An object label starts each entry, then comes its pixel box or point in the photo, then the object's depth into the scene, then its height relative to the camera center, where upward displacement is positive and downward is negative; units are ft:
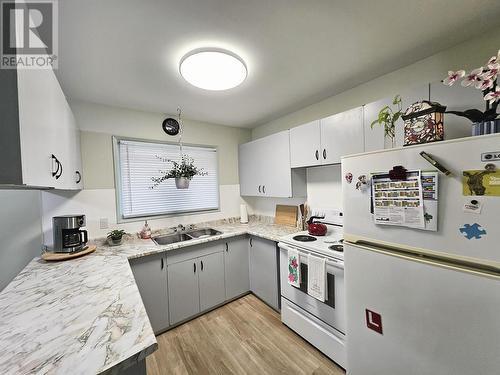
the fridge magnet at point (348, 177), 4.33 +0.09
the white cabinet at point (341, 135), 5.47 +1.40
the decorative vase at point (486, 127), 2.98 +0.79
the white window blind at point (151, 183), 7.57 +0.19
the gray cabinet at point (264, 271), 7.28 -3.47
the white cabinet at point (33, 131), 2.24 +0.85
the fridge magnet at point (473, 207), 2.78 -0.43
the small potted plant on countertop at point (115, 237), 6.66 -1.68
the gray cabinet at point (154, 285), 6.08 -3.18
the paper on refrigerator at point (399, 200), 3.31 -0.38
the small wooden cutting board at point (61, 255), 5.15 -1.79
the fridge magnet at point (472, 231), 2.77 -0.79
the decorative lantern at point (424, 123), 3.53 +1.05
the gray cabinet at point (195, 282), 6.75 -3.55
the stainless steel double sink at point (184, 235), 7.84 -2.13
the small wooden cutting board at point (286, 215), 8.61 -1.48
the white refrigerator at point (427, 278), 2.75 -1.68
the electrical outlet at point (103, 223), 7.03 -1.24
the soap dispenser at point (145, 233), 7.50 -1.76
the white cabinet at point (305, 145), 6.63 +1.35
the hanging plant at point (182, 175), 6.93 +0.42
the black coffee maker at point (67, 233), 5.43 -1.22
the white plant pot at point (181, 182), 6.95 +0.16
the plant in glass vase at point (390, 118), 4.44 +1.45
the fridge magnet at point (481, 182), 2.65 -0.08
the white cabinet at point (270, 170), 7.78 +0.63
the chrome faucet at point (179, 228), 8.42 -1.81
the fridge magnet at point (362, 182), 4.06 -0.03
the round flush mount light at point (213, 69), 4.31 +2.76
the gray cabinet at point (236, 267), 7.98 -3.48
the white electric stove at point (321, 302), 4.93 -3.34
